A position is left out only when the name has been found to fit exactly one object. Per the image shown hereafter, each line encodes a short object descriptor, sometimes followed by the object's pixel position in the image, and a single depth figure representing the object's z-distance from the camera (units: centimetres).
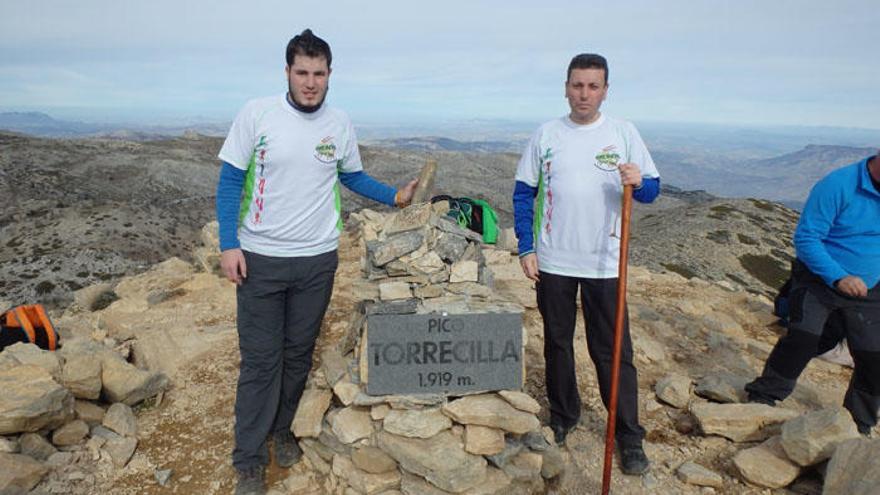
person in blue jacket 532
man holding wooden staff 517
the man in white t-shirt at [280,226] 474
